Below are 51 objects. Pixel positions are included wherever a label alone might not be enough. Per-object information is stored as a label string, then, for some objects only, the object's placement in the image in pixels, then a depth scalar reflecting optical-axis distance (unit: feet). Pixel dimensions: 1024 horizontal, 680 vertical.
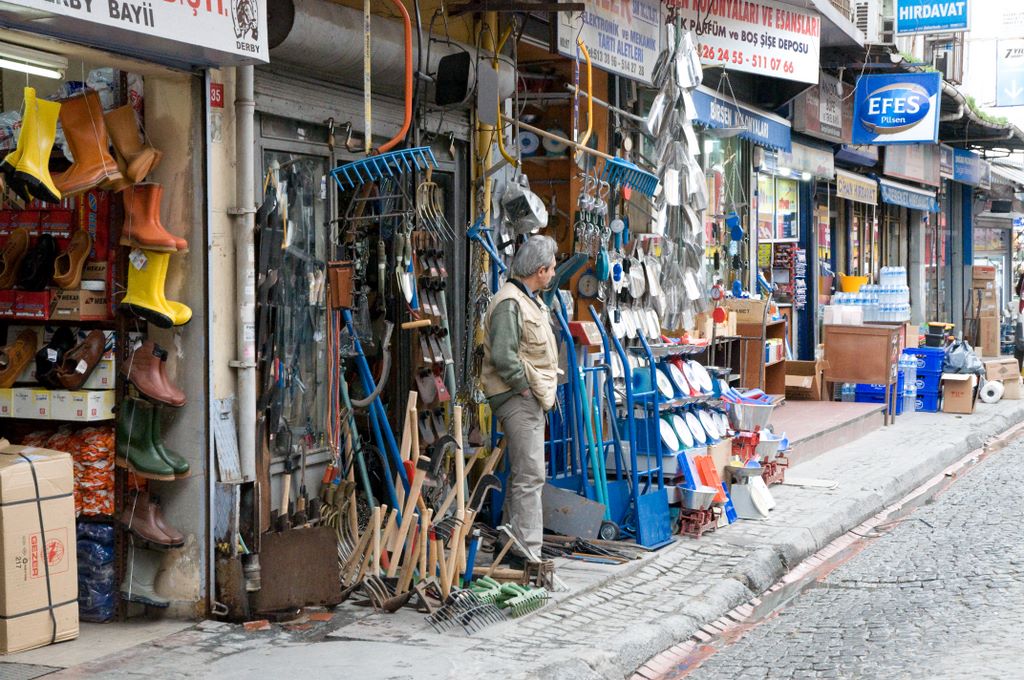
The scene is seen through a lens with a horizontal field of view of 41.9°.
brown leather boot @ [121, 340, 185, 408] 21.25
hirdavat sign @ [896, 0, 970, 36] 63.82
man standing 25.20
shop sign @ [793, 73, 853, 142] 57.80
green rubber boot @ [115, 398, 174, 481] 21.52
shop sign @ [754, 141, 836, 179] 56.70
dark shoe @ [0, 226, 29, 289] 21.88
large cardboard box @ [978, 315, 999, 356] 85.87
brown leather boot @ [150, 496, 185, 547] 21.75
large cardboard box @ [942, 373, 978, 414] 59.16
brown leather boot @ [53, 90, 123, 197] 20.47
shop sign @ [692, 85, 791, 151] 44.65
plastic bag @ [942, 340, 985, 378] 60.29
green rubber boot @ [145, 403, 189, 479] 21.59
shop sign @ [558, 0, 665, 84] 31.58
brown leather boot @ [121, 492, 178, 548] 21.54
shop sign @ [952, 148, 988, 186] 89.44
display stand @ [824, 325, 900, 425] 54.49
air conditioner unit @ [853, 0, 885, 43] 61.57
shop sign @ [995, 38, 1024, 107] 101.79
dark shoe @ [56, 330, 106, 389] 21.47
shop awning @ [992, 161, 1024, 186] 105.44
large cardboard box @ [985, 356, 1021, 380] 65.57
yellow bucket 69.67
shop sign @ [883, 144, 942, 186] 75.31
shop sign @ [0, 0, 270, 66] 18.15
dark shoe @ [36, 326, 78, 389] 21.62
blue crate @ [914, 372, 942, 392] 60.18
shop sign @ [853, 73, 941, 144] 61.41
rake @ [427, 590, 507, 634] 22.11
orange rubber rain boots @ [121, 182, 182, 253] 21.01
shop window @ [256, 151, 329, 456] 24.79
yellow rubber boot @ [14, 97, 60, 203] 19.53
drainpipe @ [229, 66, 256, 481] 22.33
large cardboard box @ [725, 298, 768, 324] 49.32
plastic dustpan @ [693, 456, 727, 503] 31.30
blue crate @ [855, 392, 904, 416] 55.88
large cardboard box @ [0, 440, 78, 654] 19.85
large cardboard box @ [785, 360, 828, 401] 55.26
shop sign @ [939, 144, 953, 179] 85.35
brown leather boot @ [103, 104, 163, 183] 21.13
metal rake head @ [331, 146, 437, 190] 24.63
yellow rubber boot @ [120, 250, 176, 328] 21.04
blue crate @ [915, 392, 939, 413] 60.49
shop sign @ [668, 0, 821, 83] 41.63
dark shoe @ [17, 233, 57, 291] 21.68
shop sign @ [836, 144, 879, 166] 68.36
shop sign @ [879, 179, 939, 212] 75.72
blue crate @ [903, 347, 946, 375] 59.72
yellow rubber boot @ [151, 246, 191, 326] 21.29
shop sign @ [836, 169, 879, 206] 67.36
